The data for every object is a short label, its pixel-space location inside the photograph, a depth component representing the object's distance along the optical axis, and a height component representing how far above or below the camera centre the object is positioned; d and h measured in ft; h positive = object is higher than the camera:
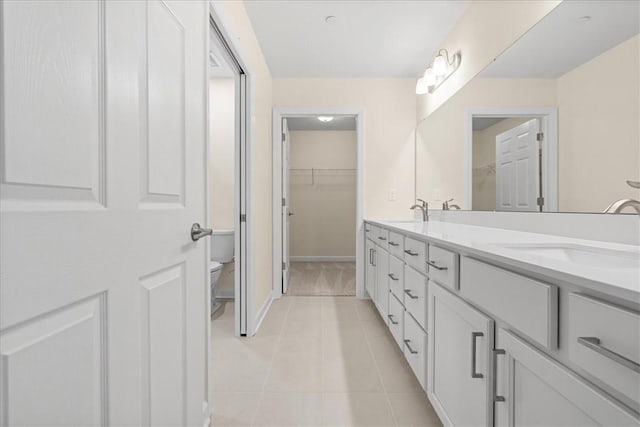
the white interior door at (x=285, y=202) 11.35 +0.24
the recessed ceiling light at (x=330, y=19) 7.78 +4.66
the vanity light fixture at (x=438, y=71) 8.59 +3.96
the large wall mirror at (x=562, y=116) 3.75 +1.40
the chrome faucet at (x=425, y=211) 9.52 -0.06
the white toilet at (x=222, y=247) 10.61 -1.28
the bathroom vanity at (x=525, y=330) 1.76 -0.93
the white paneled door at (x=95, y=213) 1.56 -0.03
